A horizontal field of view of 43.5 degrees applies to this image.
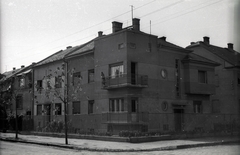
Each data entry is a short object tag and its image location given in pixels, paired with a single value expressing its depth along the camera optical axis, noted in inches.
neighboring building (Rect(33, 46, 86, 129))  1254.6
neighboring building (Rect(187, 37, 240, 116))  1378.0
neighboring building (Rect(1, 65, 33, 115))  1517.0
